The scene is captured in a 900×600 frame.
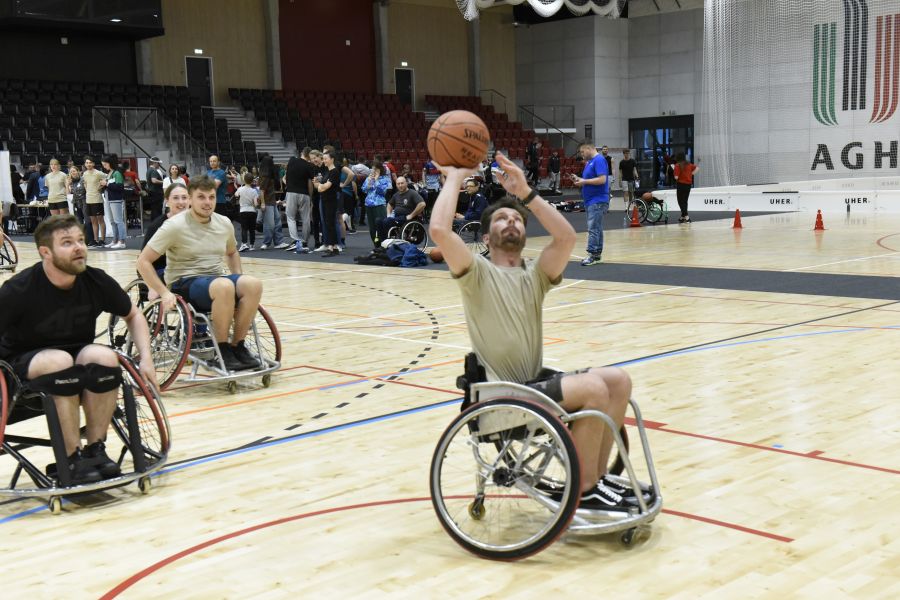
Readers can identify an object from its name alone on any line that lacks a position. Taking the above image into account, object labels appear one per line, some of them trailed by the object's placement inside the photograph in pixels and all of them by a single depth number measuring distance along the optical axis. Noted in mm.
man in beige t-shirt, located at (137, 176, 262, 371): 5680
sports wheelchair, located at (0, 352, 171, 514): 3705
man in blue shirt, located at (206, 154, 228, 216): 15172
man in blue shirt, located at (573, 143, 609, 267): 11452
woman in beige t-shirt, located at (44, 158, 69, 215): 17297
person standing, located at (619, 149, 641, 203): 22062
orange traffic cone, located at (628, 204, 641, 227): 18312
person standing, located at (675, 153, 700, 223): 19047
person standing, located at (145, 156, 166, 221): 16484
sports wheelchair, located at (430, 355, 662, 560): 2996
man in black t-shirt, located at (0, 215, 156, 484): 3754
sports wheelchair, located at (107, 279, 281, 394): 5586
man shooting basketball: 3211
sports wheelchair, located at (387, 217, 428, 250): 13656
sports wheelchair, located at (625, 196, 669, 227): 19047
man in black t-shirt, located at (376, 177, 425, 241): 13609
